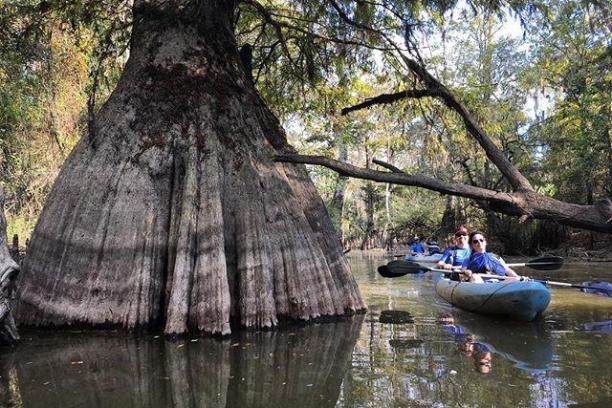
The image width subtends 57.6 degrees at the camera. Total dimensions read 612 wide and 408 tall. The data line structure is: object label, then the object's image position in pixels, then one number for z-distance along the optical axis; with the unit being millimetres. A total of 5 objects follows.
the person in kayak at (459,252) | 10917
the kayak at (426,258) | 15125
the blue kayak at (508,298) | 7191
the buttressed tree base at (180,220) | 6391
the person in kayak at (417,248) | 20062
